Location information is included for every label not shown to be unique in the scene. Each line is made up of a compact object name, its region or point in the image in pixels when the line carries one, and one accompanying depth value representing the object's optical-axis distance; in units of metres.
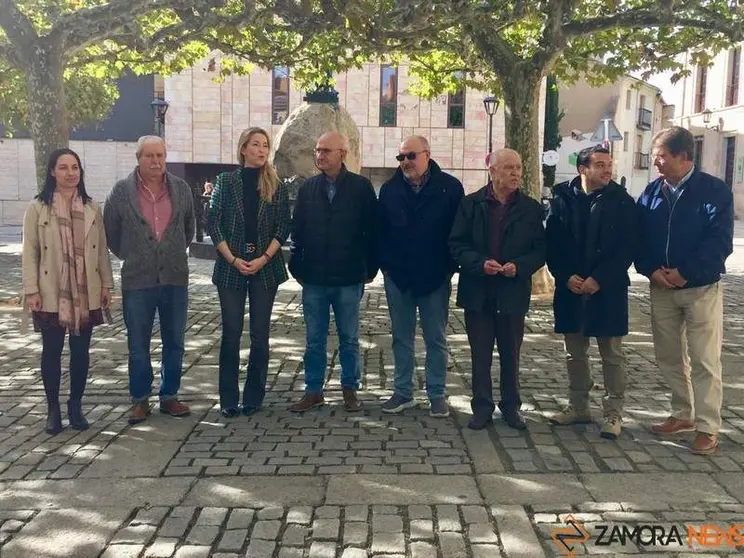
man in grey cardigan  5.12
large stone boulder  15.02
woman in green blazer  5.24
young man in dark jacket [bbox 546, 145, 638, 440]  4.72
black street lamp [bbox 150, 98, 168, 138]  22.14
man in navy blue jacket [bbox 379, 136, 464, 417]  5.14
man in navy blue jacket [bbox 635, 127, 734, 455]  4.48
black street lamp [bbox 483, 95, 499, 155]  23.06
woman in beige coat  4.89
